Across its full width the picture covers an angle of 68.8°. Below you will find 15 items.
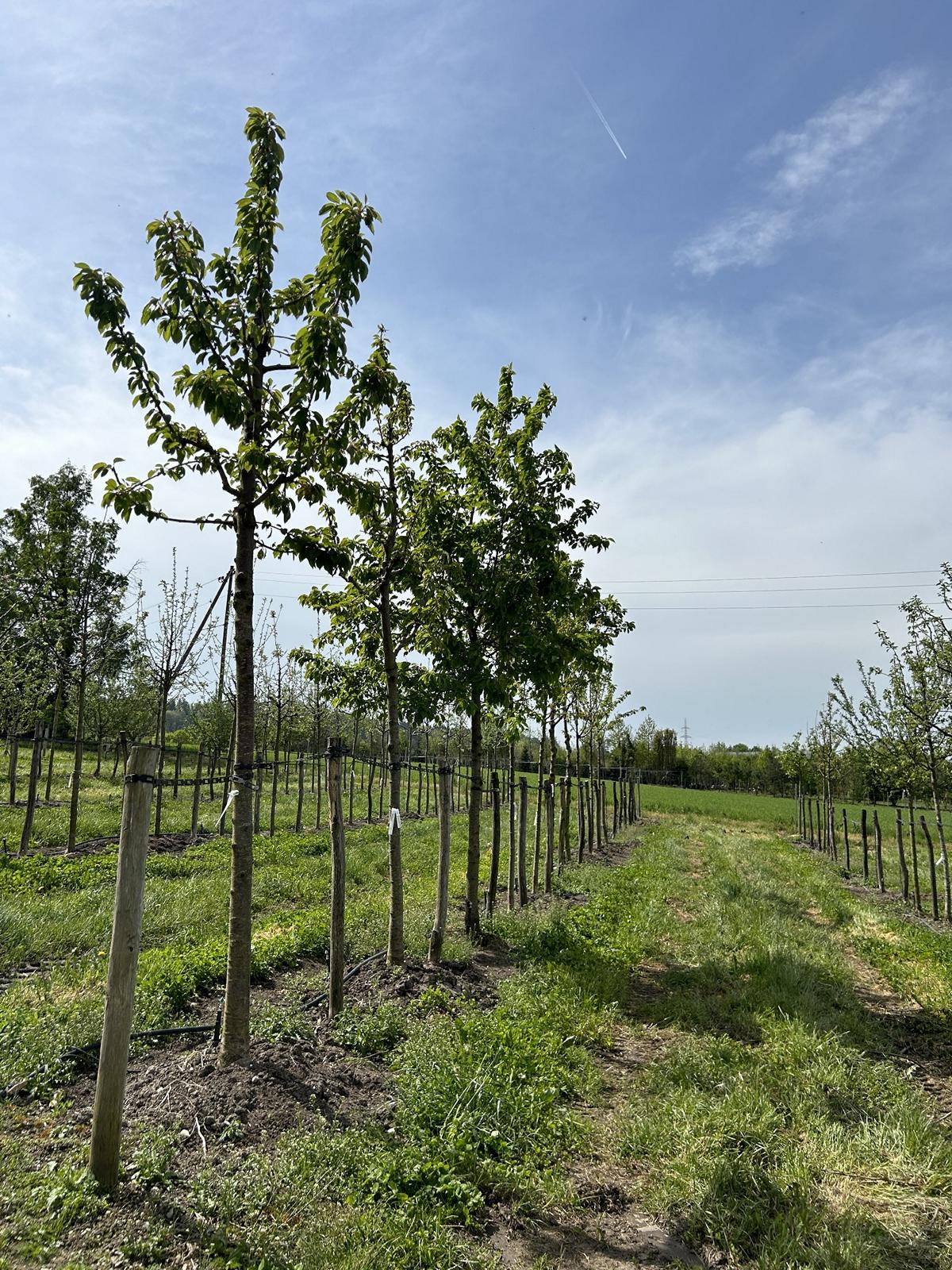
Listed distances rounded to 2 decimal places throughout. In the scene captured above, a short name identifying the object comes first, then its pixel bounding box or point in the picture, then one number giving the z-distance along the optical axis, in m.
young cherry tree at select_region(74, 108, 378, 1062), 5.02
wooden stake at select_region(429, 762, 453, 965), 7.86
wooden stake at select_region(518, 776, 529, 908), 11.20
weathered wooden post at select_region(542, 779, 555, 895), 12.61
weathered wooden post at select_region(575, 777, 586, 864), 17.04
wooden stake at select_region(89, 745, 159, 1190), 3.79
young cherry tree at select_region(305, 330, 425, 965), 7.70
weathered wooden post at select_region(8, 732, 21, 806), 18.12
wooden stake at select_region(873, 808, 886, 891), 16.32
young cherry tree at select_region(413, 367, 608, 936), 8.99
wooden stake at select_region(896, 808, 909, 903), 15.16
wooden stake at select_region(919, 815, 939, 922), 13.01
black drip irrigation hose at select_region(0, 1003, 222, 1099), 4.77
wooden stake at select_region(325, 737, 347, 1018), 6.09
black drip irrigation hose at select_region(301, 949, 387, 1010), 6.57
